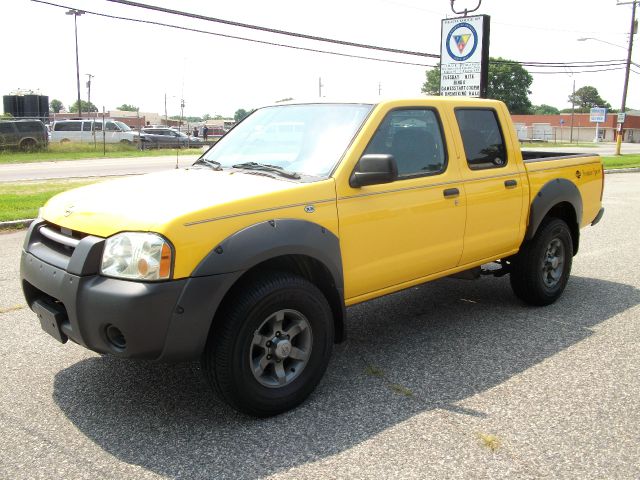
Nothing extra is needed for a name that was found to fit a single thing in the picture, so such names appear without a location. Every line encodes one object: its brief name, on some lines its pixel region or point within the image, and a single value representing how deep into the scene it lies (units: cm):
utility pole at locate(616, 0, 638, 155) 3356
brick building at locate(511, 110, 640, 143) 8623
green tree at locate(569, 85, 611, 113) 13334
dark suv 2772
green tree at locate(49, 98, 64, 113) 15639
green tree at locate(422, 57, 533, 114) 10544
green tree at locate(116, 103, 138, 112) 15023
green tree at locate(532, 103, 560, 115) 16425
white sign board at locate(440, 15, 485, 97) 1509
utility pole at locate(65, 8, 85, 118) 5116
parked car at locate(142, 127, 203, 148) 3587
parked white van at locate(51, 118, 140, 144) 3475
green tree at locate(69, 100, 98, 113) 11969
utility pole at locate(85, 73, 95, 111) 4826
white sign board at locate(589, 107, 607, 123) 6921
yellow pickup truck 326
